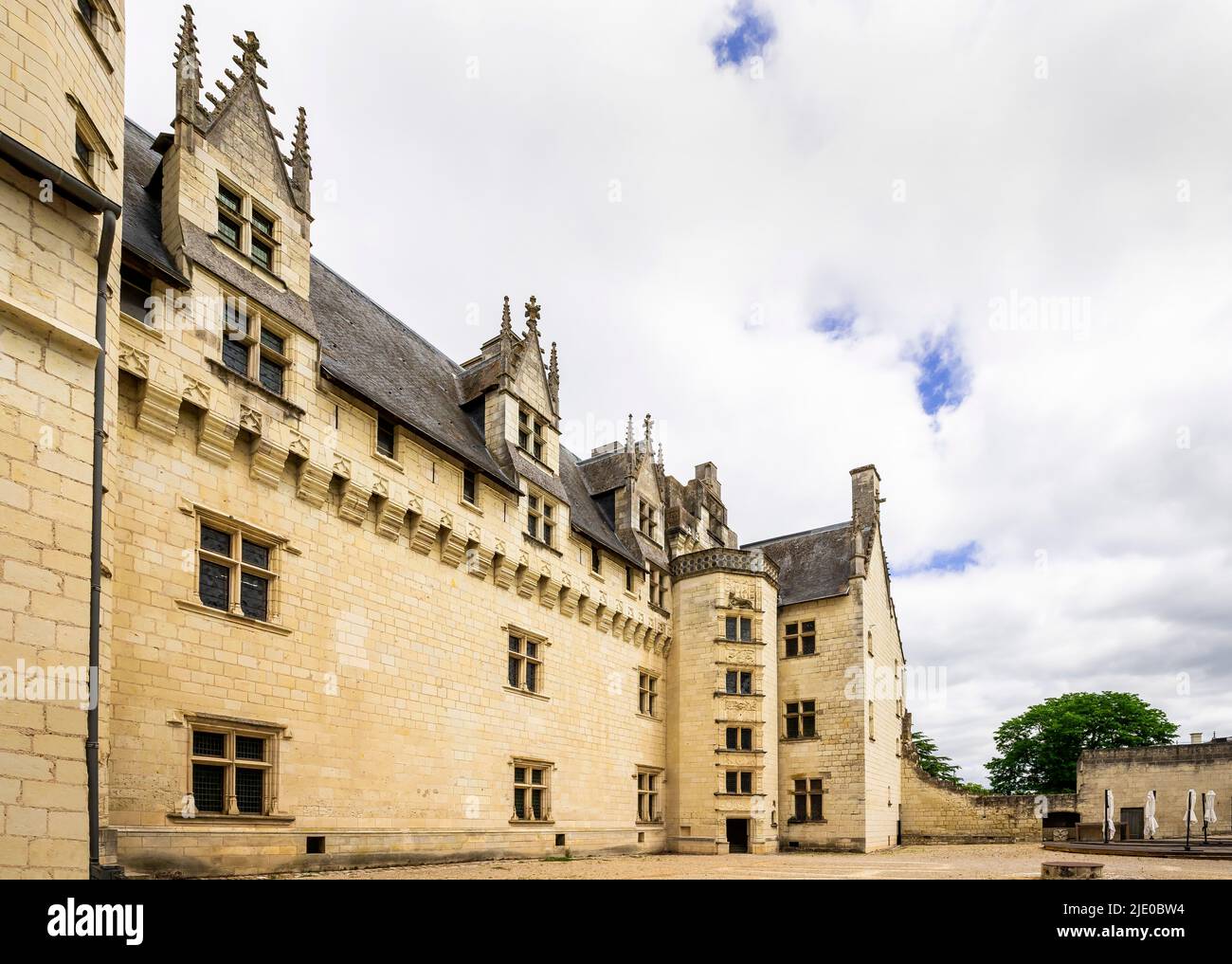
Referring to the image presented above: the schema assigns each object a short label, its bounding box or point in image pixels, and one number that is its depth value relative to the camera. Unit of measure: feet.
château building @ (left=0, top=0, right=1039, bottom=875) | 26.37
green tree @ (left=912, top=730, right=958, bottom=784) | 238.07
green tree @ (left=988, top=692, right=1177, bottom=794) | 196.34
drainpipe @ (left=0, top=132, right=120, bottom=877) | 26.05
